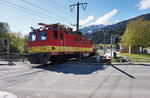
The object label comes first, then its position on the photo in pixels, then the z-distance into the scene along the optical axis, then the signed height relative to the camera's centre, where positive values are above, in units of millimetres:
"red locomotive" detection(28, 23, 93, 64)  9844 +743
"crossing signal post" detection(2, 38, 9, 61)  13788 +1187
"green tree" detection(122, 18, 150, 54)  23558 +4020
